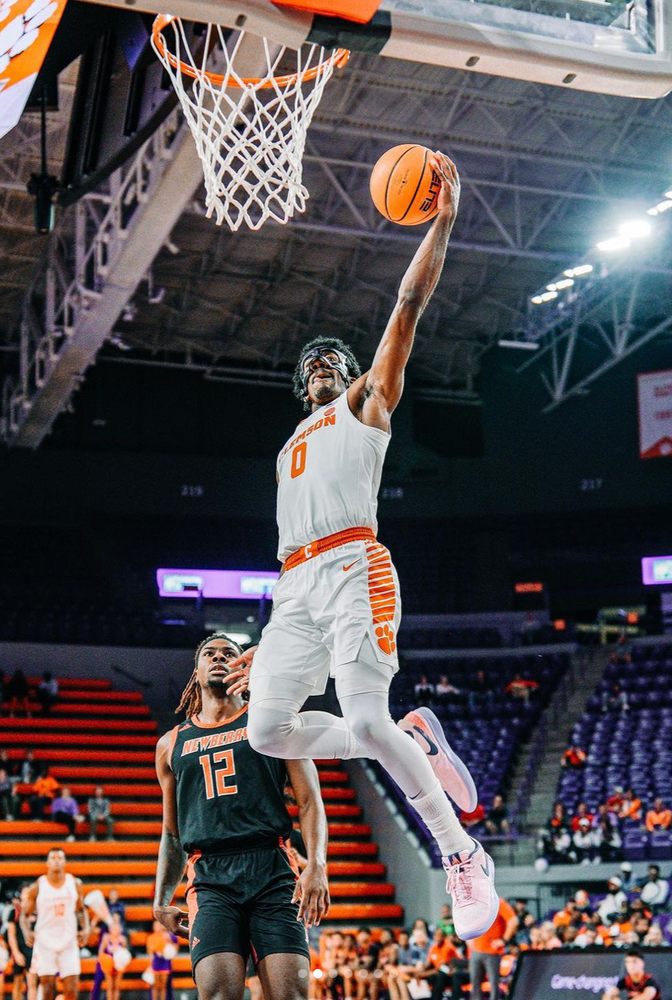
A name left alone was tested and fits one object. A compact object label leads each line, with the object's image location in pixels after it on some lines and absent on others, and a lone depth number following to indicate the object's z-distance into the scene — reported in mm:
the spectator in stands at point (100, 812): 19938
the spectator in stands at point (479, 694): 23797
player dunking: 4711
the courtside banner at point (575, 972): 10883
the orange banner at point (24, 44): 6406
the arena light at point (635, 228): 21250
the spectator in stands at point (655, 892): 15992
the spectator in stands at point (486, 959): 12266
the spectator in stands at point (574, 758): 21031
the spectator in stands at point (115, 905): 16656
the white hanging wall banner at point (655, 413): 28062
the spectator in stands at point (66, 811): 19672
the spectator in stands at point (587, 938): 14578
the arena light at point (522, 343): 27812
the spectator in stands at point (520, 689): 24312
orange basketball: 4965
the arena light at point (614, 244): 21812
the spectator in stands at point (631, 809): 18734
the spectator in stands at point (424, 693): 23662
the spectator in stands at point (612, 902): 15742
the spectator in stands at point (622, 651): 25906
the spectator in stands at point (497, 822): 18891
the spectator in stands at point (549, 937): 14157
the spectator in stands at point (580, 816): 18719
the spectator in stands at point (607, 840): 17922
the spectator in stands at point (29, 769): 20719
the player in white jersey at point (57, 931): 11109
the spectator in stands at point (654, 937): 13320
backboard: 6238
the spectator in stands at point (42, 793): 19953
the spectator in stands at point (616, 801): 19047
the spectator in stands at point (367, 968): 14938
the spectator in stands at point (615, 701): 22797
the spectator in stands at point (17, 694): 23609
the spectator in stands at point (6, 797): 19812
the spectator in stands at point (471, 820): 17378
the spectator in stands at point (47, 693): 23969
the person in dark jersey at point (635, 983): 10250
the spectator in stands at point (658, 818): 18156
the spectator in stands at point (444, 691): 24125
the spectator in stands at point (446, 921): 15308
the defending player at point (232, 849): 4898
